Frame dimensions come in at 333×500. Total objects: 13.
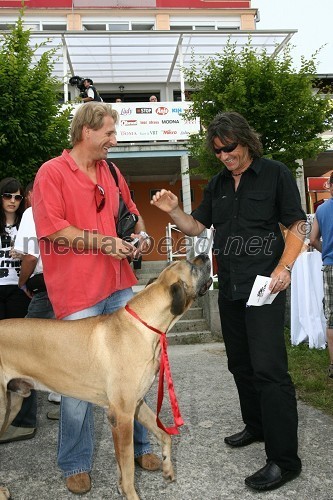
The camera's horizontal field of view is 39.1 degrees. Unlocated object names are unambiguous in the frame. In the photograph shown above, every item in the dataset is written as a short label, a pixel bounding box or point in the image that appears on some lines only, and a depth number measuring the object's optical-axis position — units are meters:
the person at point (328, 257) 5.43
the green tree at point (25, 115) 6.88
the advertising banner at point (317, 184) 13.95
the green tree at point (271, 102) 10.95
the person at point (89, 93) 10.77
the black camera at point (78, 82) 11.81
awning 16.66
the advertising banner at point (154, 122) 14.62
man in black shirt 2.94
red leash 2.88
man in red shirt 2.97
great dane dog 2.72
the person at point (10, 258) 4.25
